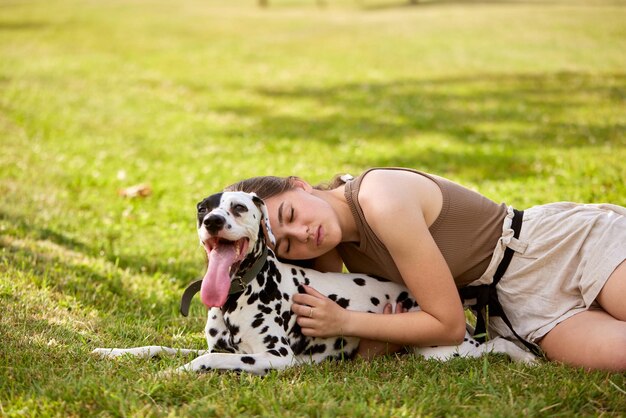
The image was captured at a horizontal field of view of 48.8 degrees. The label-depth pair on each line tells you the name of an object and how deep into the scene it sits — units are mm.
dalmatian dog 4020
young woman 4430
